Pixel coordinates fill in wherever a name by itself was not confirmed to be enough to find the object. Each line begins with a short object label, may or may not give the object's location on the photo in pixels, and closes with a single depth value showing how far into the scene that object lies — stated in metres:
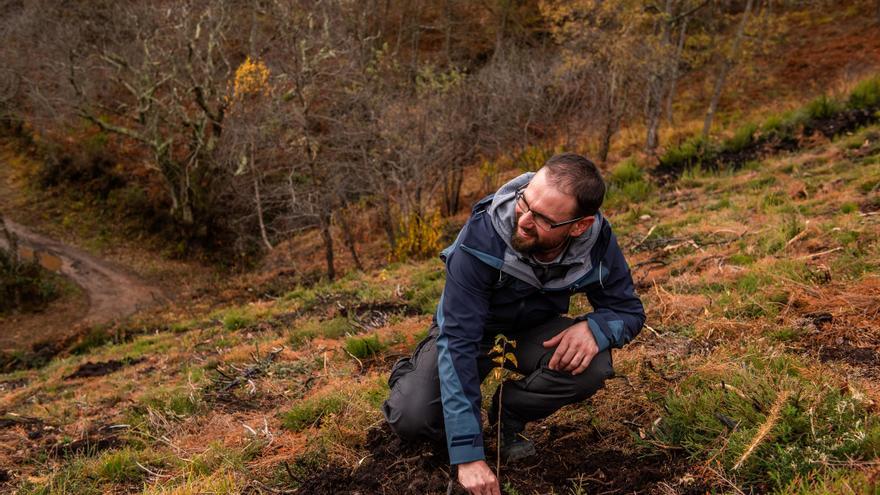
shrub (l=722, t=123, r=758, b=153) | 11.43
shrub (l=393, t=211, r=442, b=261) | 11.97
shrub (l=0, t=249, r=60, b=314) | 17.16
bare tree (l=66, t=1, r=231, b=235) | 20.88
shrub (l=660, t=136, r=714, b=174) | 11.45
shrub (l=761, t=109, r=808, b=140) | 10.93
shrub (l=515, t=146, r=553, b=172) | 14.88
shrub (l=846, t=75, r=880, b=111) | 10.65
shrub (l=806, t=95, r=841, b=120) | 10.98
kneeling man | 2.34
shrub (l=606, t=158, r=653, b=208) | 10.02
